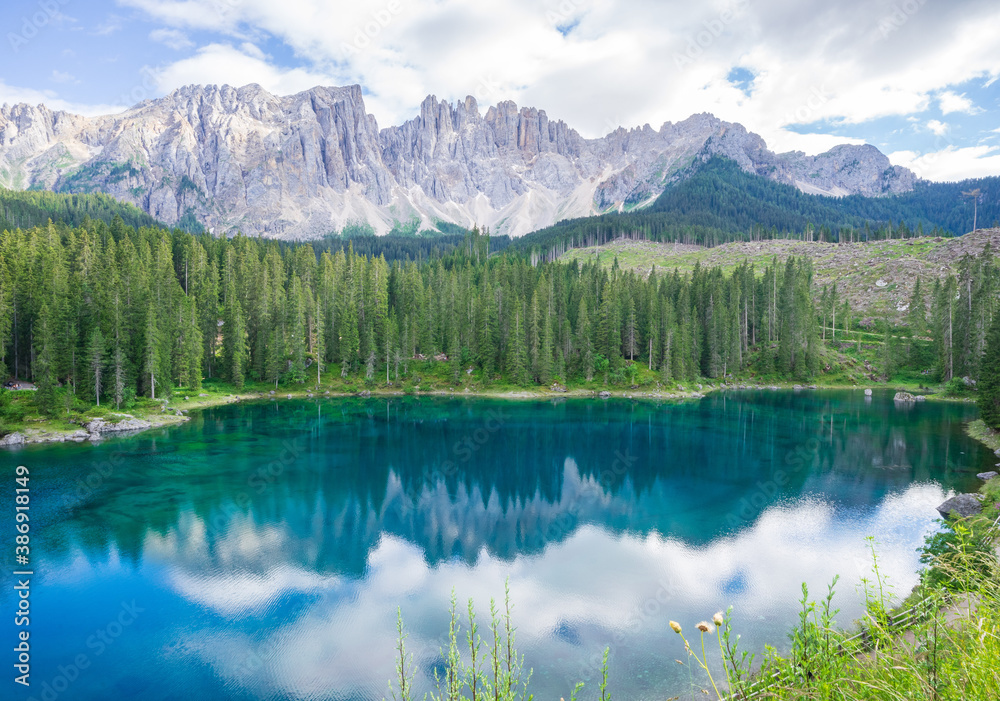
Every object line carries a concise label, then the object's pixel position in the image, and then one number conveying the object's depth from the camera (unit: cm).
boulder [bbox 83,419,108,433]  5300
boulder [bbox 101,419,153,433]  5431
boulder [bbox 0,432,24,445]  4716
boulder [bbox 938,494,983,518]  2964
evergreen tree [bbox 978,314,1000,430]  4704
